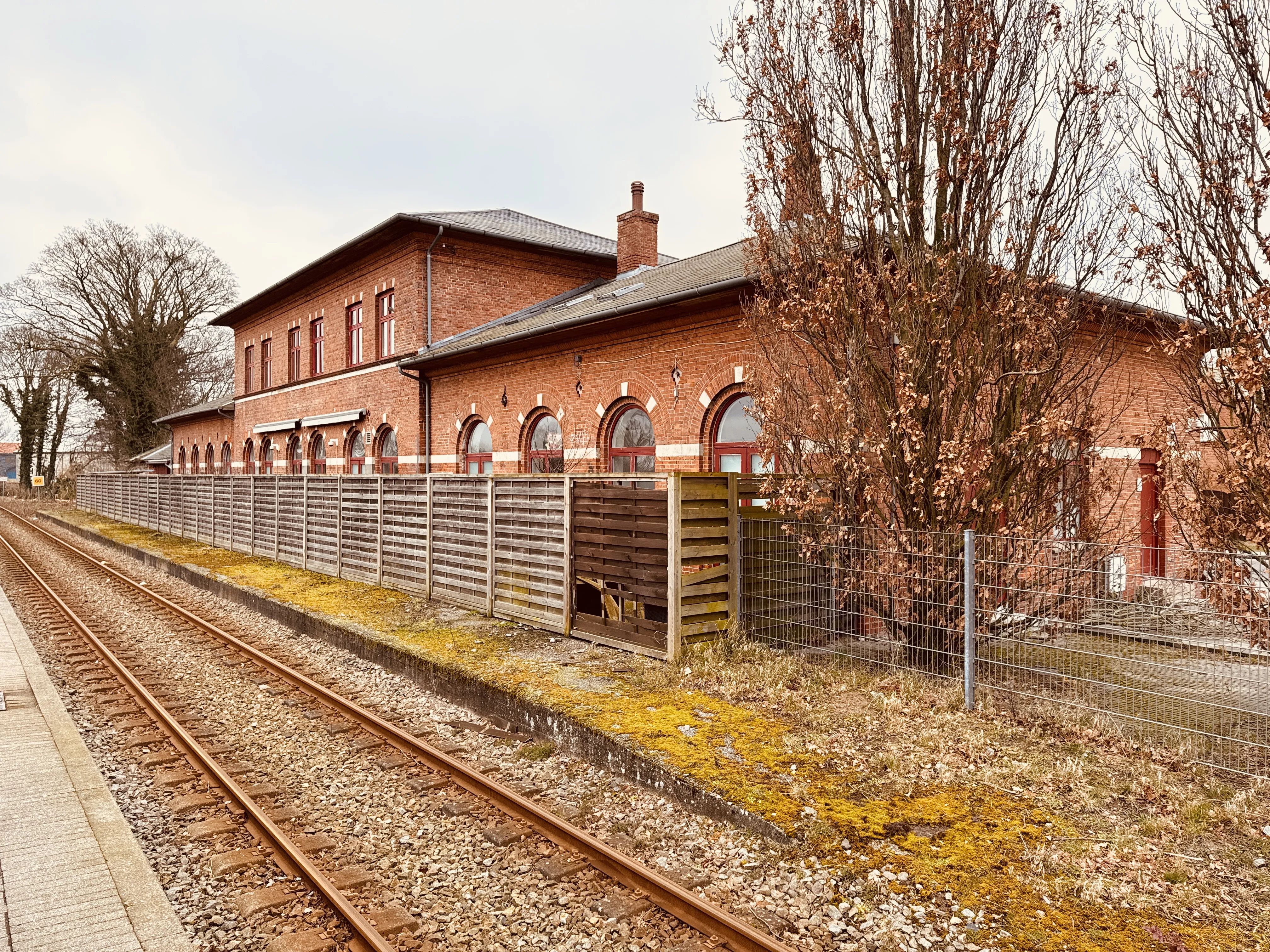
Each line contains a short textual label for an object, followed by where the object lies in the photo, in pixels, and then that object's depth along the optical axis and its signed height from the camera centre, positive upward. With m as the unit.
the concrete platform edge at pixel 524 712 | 4.68 -2.05
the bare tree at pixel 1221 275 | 5.82 +1.61
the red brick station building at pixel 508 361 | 12.38 +2.54
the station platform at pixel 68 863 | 3.44 -2.11
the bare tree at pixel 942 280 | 6.65 +1.77
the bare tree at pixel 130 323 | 39.81 +8.38
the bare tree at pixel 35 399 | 41.44 +5.02
